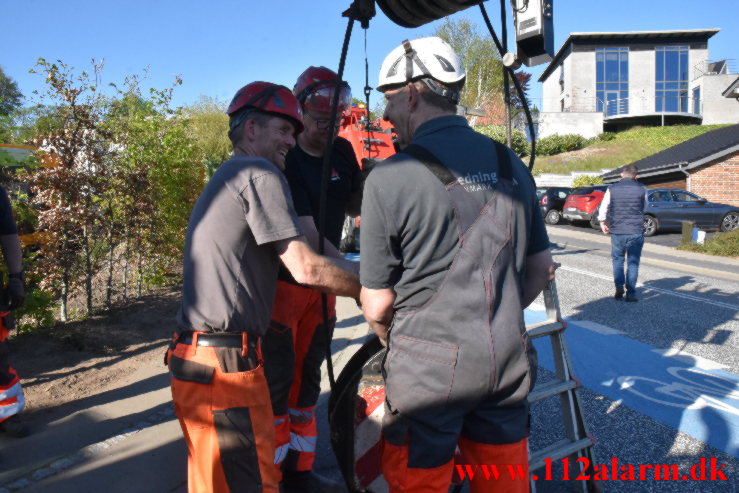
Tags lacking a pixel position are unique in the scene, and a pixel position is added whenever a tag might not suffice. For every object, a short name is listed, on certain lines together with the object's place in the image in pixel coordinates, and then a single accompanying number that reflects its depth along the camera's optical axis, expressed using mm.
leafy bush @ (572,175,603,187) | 31938
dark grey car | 19328
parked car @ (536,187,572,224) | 23606
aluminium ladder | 2717
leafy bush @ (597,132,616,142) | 46531
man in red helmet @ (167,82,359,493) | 1880
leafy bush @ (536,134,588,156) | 45094
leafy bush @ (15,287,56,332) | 5148
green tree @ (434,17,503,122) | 40562
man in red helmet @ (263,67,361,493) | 2721
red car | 20859
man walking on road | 8203
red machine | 11758
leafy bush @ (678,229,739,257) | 14344
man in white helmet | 1688
